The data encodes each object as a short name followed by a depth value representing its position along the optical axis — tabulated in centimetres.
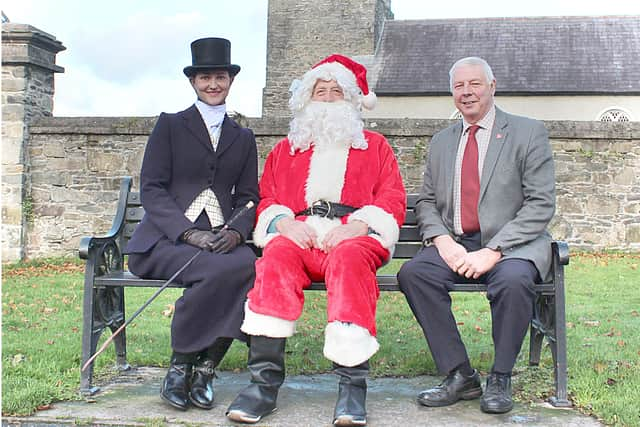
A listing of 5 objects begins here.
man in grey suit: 346
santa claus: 327
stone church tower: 2675
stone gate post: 1002
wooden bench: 362
